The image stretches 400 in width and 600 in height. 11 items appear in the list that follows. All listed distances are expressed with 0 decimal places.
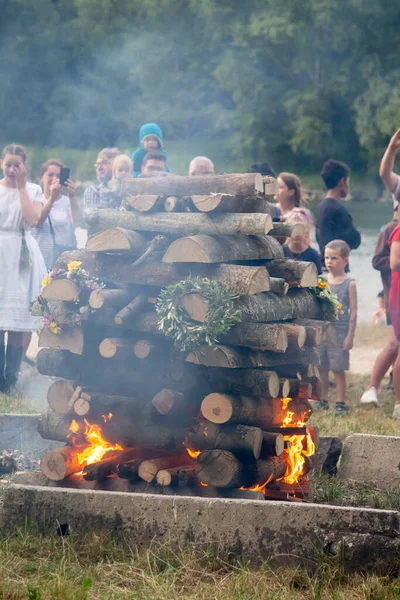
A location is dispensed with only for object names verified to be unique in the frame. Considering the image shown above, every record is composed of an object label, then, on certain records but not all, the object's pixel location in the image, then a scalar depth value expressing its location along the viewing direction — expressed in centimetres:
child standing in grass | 1600
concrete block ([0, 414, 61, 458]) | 1173
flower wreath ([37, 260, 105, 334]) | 980
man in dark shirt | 1747
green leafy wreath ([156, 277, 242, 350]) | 916
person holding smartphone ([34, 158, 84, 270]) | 1750
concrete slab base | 799
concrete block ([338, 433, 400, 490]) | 1104
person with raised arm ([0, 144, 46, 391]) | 1580
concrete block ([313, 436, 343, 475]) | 1128
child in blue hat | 1678
